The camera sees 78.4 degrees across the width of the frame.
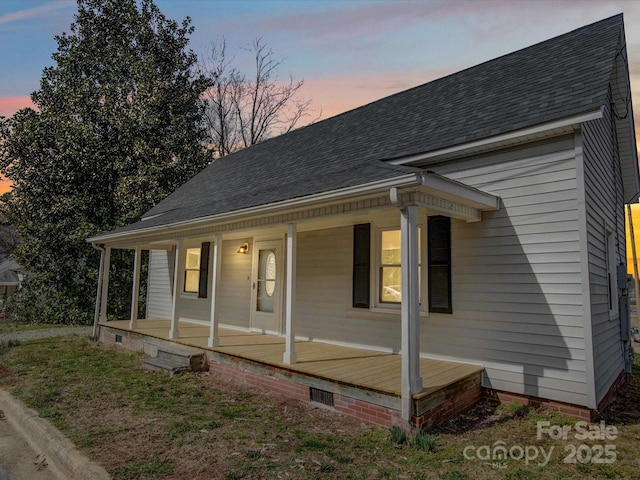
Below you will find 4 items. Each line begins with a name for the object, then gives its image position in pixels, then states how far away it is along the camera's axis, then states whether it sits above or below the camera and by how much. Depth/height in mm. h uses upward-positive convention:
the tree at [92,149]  15148 +5107
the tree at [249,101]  25922 +11767
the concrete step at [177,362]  6750 -1551
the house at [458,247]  4688 +520
